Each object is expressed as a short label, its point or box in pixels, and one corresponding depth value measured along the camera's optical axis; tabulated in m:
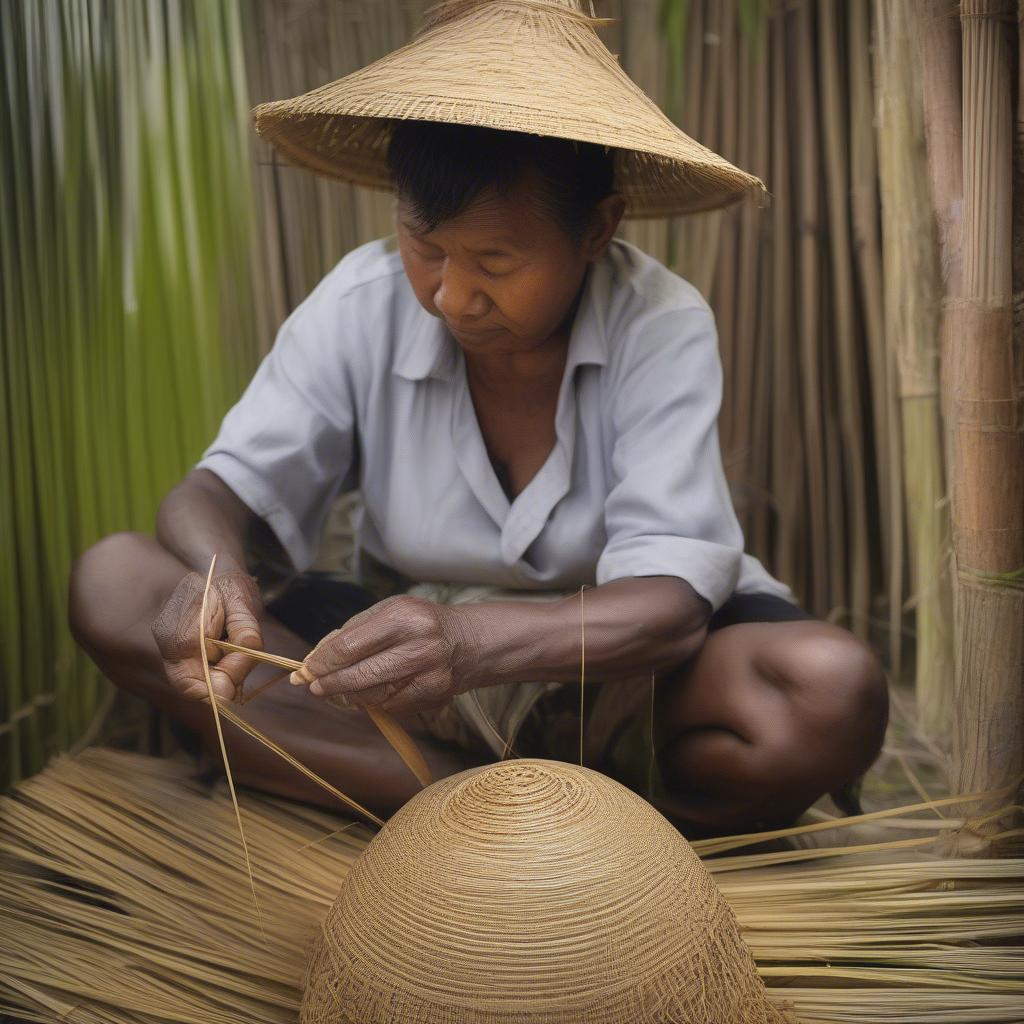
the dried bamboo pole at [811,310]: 2.18
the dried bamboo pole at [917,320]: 1.60
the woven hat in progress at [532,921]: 1.00
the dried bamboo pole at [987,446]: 1.30
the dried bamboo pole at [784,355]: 2.21
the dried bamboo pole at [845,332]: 2.14
